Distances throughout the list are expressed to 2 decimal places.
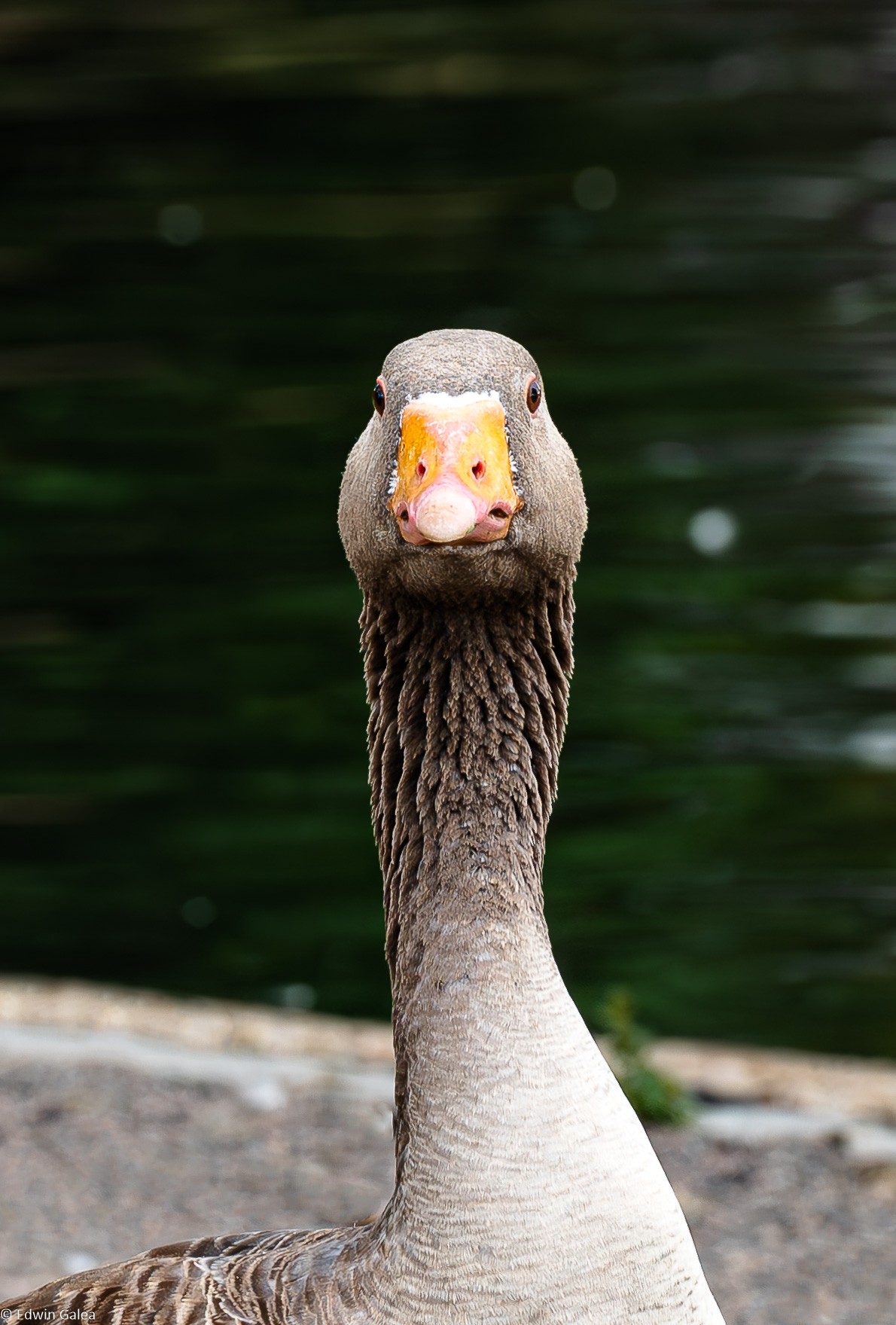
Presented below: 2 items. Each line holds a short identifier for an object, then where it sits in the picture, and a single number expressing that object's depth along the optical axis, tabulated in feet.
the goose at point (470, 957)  17.94
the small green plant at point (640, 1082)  33.47
